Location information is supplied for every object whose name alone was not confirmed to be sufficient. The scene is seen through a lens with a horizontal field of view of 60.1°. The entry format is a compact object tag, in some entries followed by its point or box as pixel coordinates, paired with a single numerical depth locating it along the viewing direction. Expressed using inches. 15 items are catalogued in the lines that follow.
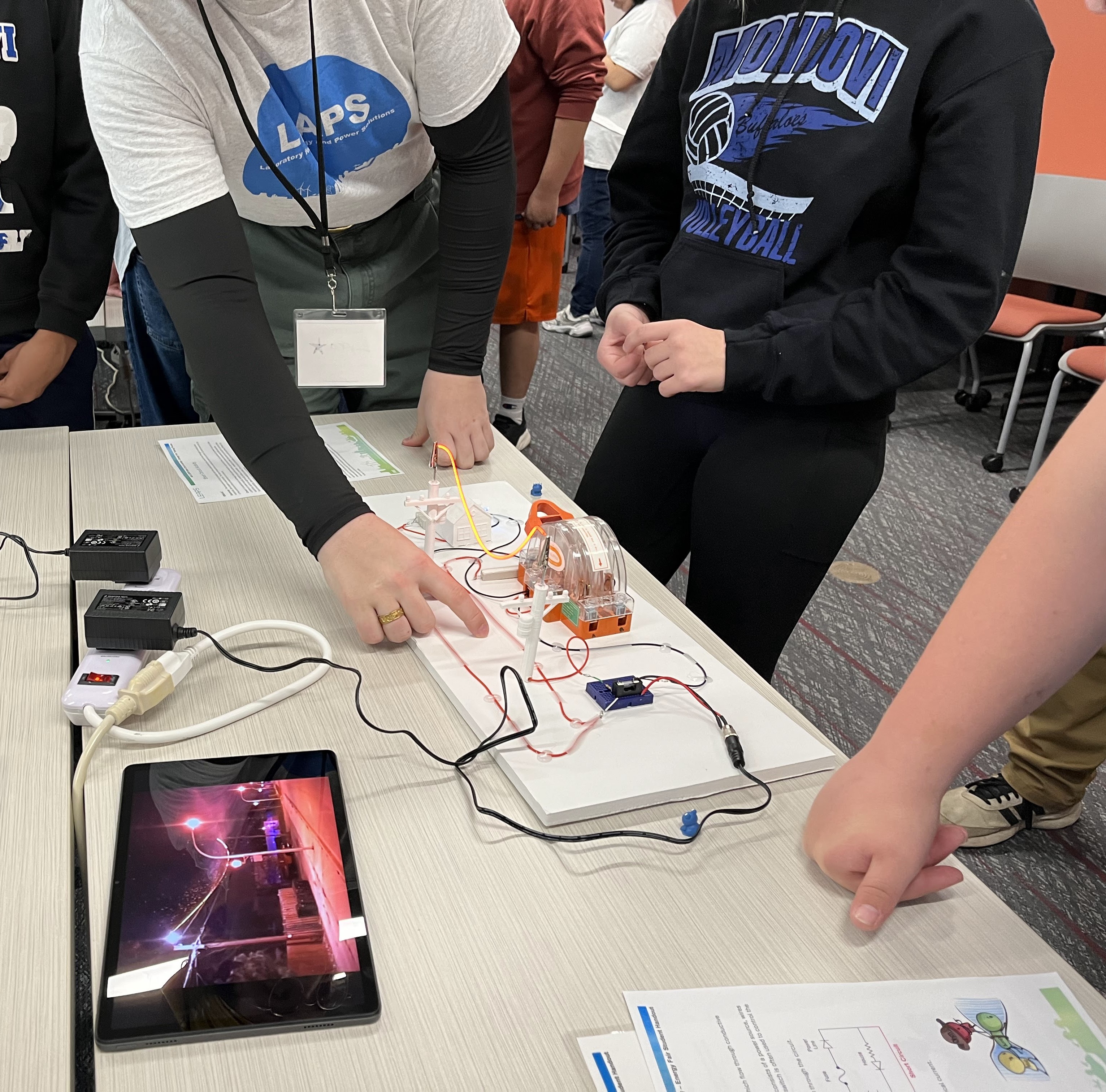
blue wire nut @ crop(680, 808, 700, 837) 27.8
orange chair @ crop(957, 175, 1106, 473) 124.9
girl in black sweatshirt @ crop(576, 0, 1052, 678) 38.3
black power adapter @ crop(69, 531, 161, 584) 37.8
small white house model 42.8
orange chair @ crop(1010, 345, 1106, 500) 109.6
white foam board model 29.0
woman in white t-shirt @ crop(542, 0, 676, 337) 160.2
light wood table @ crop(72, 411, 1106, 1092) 21.2
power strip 30.7
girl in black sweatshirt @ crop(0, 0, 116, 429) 58.4
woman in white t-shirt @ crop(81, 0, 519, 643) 38.0
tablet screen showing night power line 21.8
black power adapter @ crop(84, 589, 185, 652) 33.5
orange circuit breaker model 36.8
